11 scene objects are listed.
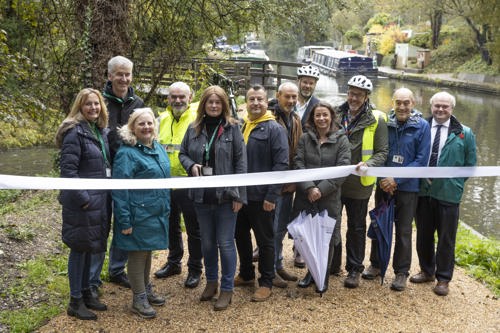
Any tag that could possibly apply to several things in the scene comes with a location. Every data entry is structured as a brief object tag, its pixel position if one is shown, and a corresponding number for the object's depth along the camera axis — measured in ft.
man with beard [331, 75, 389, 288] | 17.07
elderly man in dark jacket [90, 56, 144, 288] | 15.80
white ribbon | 13.25
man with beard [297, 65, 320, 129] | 18.54
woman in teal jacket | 14.25
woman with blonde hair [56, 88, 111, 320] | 13.66
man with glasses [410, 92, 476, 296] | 17.33
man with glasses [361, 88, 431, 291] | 17.21
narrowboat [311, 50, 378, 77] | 127.75
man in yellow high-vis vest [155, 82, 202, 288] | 16.98
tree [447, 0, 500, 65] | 103.40
